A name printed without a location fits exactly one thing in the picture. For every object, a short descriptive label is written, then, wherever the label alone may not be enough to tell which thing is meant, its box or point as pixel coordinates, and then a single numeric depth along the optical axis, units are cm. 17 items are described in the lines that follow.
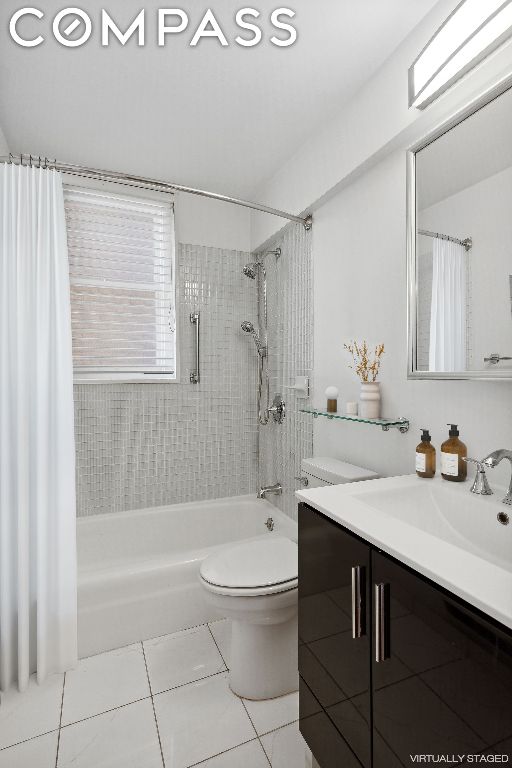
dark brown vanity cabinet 62
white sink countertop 65
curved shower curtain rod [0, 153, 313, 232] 155
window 231
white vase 150
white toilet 144
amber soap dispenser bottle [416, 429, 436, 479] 122
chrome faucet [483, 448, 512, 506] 96
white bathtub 175
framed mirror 105
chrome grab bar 252
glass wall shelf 139
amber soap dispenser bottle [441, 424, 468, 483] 115
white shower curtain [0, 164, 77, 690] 153
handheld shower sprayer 257
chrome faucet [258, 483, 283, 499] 239
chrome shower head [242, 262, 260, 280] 262
